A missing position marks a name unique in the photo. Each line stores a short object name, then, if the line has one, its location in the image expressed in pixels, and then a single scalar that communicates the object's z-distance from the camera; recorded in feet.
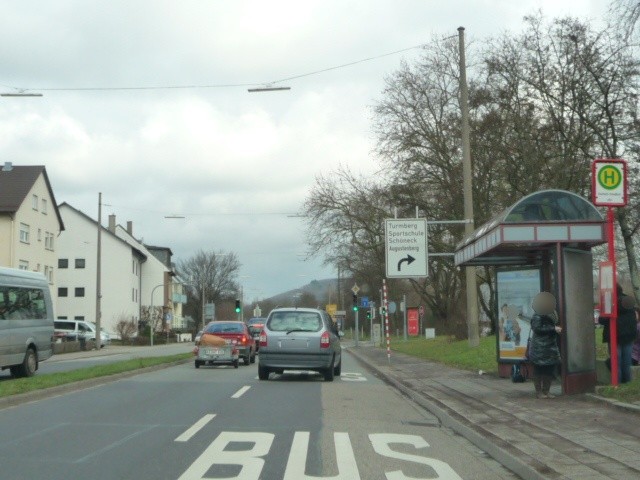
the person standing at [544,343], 47.55
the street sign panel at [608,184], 45.47
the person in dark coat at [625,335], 48.34
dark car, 131.05
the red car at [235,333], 94.17
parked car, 184.08
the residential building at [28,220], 190.49
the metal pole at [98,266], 152.46
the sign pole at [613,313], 45.14
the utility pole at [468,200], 90.12
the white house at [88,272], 281.74
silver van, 71.54
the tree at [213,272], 415.23
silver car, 69.05
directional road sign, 88.69
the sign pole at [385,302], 87.19
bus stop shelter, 48.21
